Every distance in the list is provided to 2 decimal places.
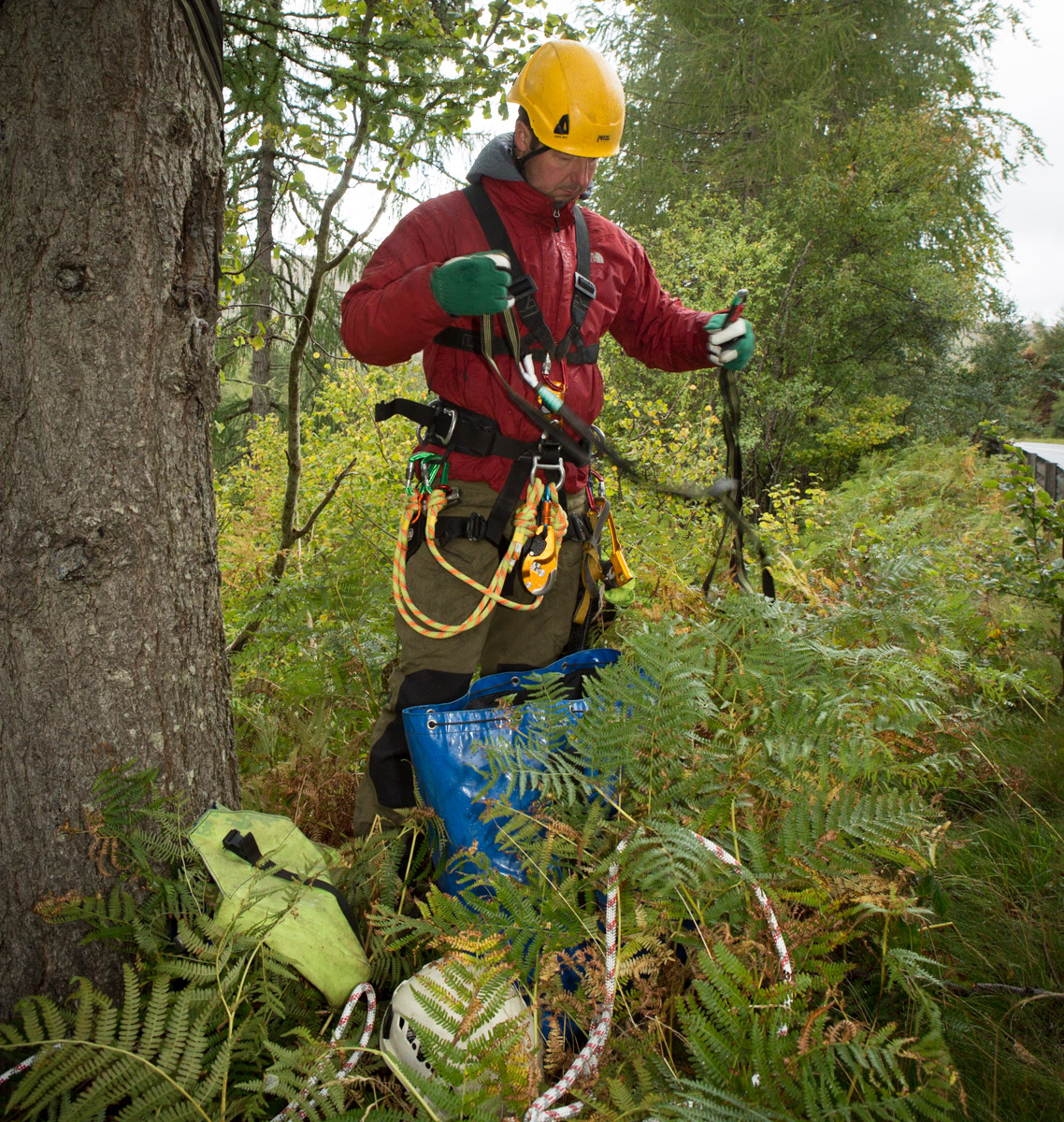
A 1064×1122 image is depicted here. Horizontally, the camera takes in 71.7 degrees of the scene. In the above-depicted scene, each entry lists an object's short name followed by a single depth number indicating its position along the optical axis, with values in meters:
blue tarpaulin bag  2.04
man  2.38
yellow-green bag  1.75
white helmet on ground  1.36
